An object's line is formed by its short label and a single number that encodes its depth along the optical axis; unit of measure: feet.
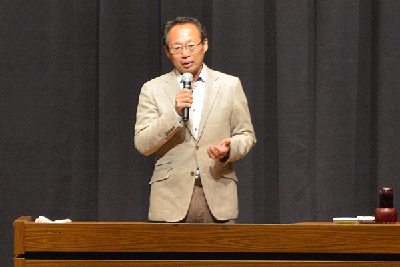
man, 29.23
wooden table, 28.16
